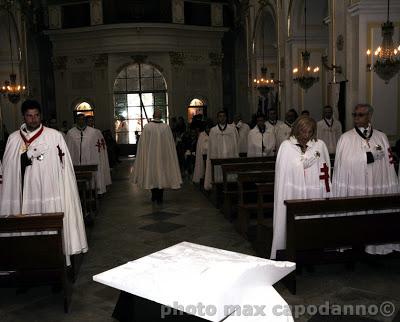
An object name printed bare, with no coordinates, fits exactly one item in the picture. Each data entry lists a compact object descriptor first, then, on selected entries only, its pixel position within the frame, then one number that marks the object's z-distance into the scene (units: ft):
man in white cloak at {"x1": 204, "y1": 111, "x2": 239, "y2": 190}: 34.17
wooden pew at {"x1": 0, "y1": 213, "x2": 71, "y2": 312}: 14.01
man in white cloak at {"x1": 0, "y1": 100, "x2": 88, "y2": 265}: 15.71
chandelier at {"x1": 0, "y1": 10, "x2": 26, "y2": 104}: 40.75
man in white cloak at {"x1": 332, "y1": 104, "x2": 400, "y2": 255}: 18.08
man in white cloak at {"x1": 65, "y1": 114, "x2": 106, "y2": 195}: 33.65
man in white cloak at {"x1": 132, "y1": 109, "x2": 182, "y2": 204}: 31.76
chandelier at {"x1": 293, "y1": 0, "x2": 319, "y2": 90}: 34.01
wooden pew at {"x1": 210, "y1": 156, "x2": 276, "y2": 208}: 30.09
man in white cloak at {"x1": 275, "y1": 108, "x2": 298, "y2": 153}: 34.60
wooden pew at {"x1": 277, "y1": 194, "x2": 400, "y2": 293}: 15.61
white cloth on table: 6.64
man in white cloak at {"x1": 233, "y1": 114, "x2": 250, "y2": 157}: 43.57
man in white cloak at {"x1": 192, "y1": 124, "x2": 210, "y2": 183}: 38.40
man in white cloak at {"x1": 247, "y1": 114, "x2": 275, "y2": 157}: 33.60
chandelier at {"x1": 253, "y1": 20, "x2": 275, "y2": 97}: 47.50
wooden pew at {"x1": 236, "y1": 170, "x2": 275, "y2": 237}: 22.97
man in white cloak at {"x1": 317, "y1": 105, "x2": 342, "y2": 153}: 33.88
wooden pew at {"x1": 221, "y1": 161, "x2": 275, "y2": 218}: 26.78
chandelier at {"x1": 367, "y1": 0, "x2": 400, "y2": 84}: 21.76
